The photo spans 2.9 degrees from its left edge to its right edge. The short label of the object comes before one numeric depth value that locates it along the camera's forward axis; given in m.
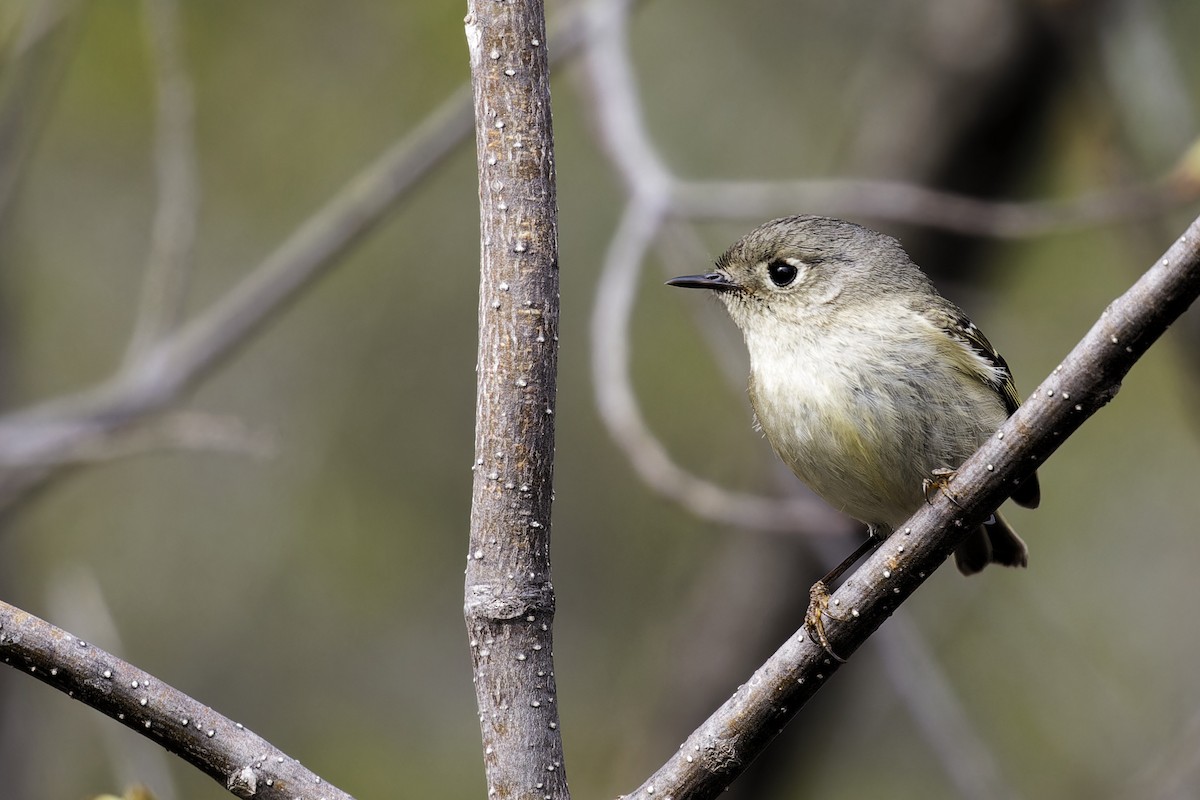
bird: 3.04
